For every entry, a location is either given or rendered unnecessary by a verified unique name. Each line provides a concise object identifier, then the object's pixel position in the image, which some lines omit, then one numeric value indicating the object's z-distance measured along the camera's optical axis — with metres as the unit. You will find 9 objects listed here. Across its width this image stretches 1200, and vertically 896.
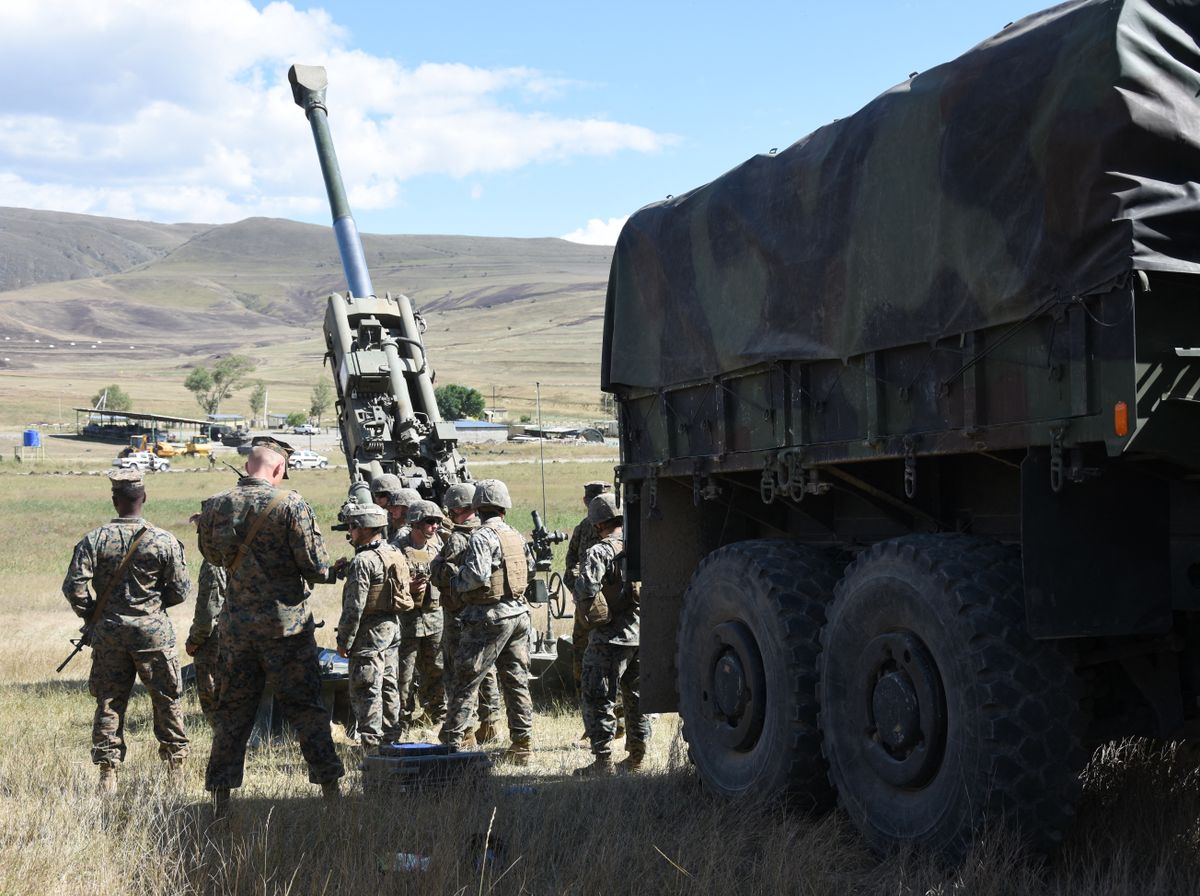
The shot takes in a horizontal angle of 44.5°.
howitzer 14.69
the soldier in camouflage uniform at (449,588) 9.88
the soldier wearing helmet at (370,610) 9.39
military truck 4.68
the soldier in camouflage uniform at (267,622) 7.16
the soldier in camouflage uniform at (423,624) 10.34
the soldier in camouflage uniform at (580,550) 10.34
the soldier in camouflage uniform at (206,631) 10.41
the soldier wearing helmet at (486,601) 9.34
